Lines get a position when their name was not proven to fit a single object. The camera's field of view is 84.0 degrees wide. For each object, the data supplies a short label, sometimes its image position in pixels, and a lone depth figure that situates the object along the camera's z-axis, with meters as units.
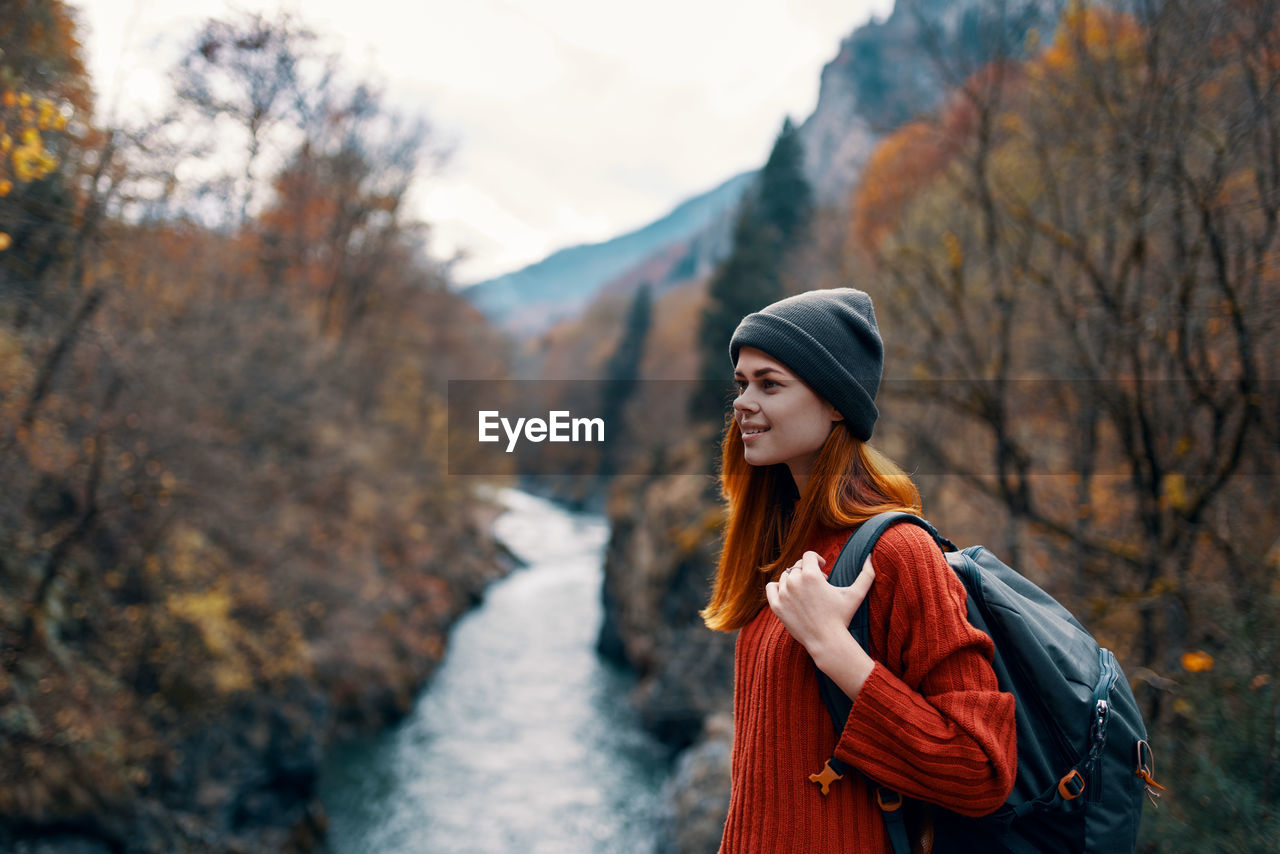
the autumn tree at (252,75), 11.86
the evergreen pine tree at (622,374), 38.84
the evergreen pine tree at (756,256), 21.30
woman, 1.09
